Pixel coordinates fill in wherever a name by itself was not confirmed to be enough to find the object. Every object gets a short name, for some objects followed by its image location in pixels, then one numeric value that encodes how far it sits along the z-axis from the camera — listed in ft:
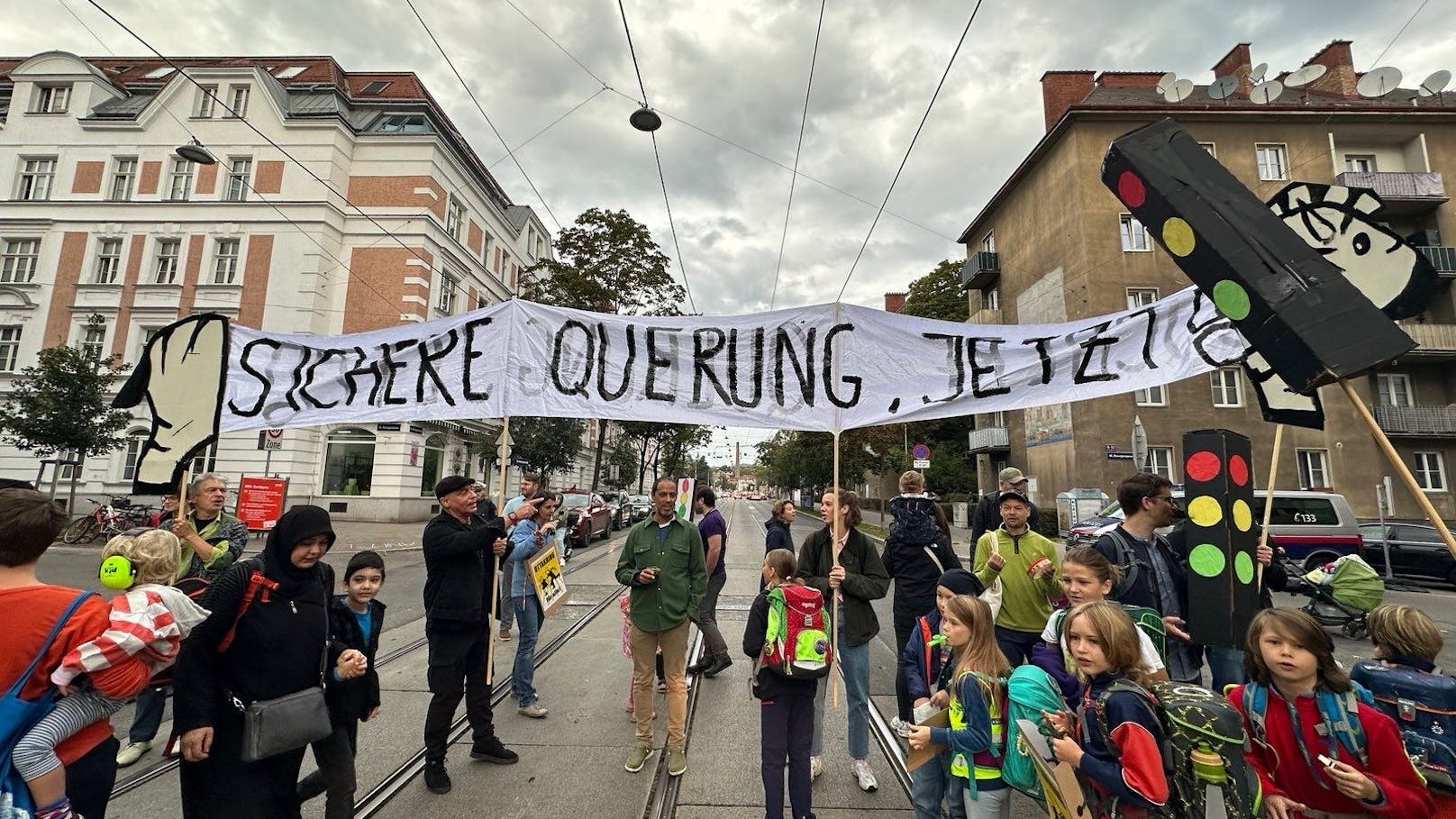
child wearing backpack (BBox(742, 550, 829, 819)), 10.28
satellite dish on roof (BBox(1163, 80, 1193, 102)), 74.74
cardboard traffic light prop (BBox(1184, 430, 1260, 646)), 9.94
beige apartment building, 71.20
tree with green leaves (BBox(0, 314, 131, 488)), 51.72
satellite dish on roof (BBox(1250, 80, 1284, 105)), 73.36
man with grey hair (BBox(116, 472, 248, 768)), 12.96
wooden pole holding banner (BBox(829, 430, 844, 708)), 12.06
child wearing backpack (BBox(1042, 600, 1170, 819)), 6.38
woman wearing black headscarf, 7.89
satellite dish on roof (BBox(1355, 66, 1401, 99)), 73.77
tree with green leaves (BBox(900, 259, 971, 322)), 126.72
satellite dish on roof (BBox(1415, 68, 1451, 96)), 75.97
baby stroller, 11.50
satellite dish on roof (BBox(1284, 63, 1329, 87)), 73.56
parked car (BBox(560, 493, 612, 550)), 55.50
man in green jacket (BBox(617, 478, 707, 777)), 13.20
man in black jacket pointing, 12.68
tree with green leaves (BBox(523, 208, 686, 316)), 75.87
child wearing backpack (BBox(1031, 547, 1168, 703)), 9.39
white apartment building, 79.20
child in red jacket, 6.53
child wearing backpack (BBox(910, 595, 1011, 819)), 8.15
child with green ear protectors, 5.91
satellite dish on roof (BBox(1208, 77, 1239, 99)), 74.74
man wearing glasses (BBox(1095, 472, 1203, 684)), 10.76
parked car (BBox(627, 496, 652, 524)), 84.10
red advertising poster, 49.14
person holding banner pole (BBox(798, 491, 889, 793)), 12.52
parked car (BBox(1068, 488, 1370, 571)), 40.73
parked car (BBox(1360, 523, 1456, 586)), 42.47
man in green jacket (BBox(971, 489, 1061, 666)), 12.16
